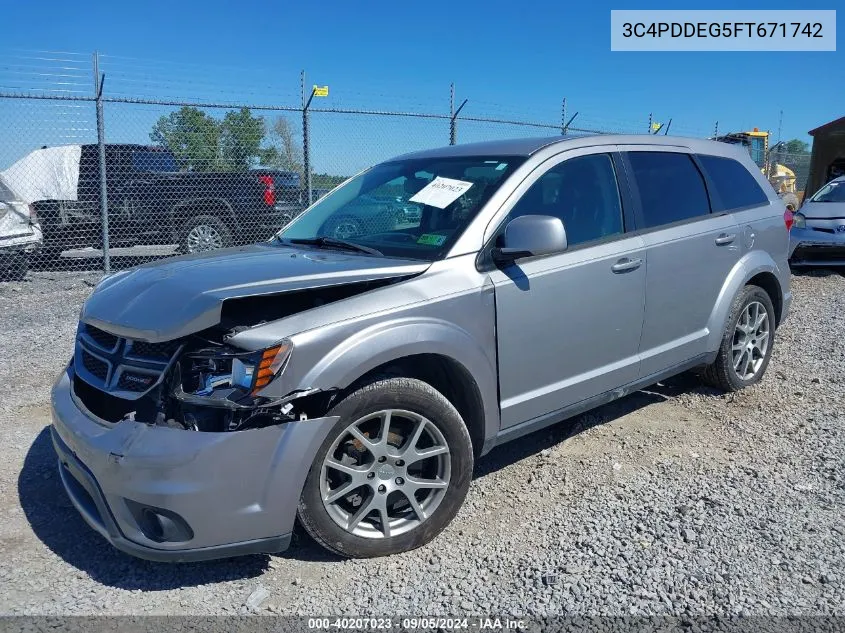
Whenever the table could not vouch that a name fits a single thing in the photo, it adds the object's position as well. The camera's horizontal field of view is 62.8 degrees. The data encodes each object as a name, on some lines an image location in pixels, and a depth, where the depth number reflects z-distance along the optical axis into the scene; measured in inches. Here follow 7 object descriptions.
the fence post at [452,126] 440.1
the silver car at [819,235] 402.6
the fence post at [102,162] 330.0
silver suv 102.4
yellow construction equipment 760.4
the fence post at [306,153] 388.5
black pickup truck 402.6
